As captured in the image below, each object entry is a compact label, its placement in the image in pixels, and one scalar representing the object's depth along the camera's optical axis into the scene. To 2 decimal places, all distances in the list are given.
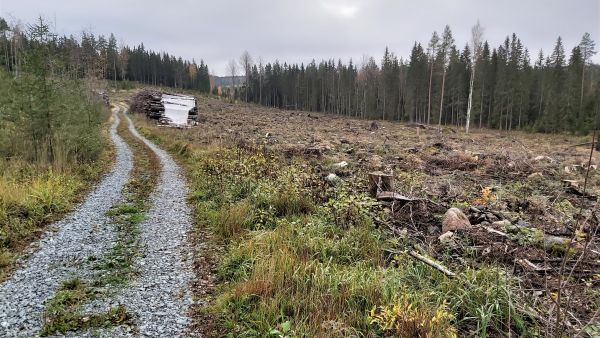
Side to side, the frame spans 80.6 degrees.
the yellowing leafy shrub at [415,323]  3.45
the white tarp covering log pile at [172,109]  32.12
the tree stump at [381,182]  8.70
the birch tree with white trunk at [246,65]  102.06
